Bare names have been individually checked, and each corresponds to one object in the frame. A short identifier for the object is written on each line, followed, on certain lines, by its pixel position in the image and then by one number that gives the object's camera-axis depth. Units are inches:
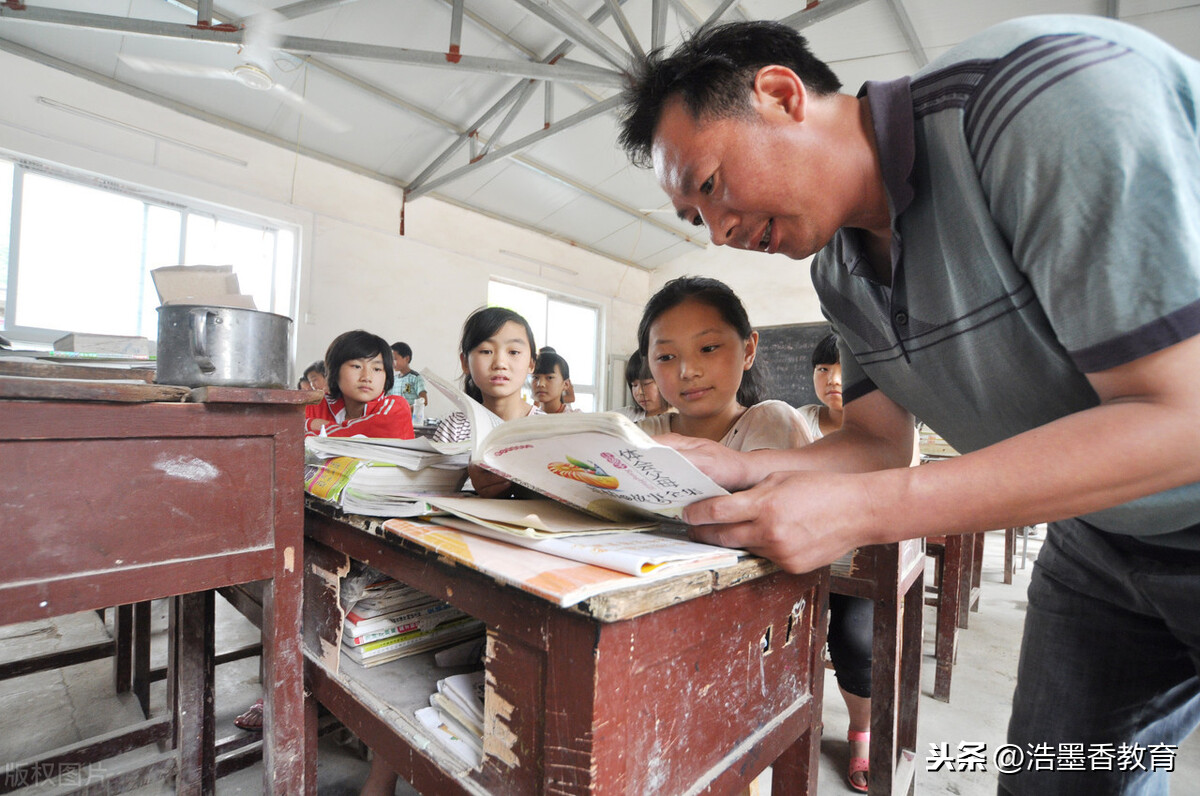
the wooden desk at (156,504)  27.3
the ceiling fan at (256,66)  128.4
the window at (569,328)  288.8
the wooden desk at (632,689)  18.7
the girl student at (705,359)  52.7
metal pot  33.4
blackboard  284.8
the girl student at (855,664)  59.1
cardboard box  37.1
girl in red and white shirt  95.3
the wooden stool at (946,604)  78.3
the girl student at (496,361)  73.1
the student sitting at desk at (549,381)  139.6
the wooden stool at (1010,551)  144.9
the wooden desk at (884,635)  48.2
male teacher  16.9
